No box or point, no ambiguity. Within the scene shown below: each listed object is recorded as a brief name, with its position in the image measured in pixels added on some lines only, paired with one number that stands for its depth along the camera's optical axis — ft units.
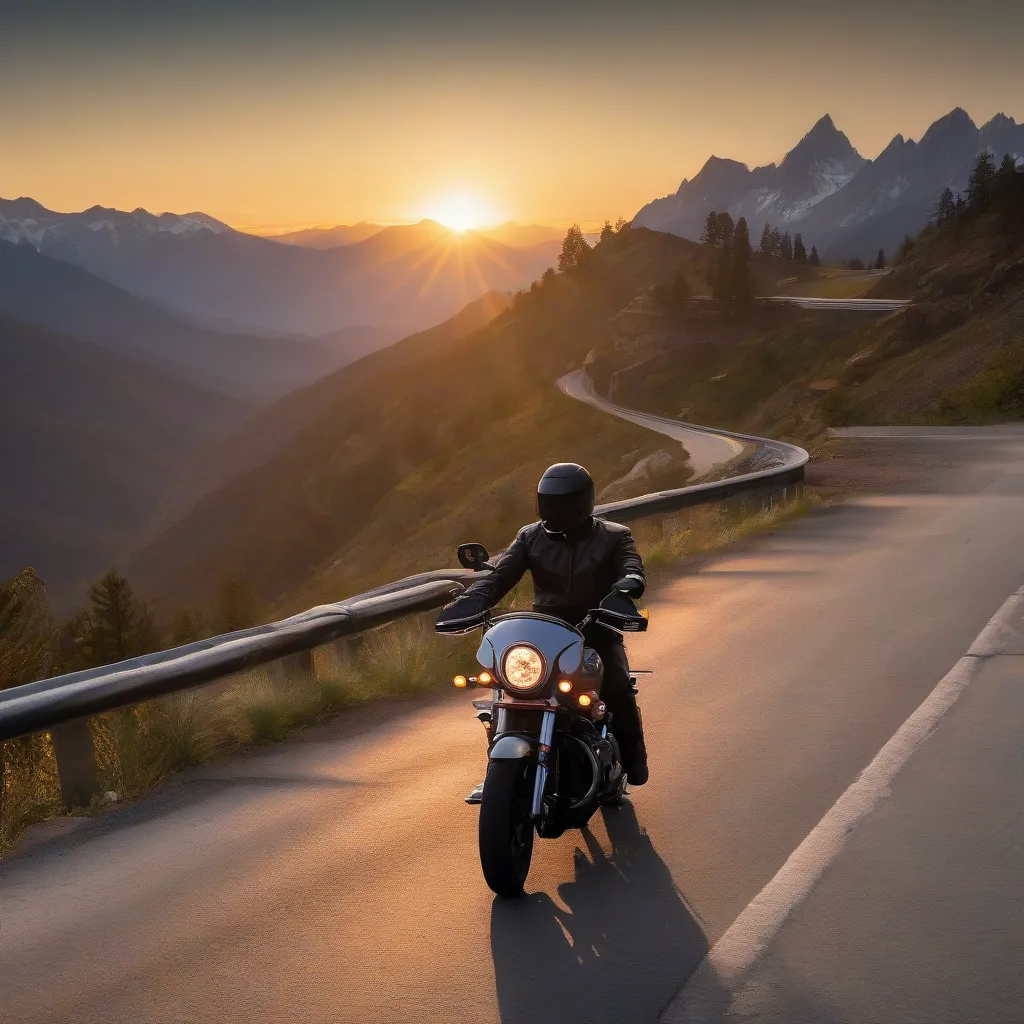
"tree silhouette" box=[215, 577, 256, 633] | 325.01
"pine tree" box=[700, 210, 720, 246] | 481.87
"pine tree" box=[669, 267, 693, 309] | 409.69
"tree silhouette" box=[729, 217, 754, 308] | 385.91
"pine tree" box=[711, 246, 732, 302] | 389.39
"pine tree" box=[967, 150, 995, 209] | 311.47
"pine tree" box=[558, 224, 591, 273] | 594.24
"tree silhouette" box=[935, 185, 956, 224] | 386.59
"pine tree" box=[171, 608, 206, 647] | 253.85
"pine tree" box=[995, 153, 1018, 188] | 307.58
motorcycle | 15.37
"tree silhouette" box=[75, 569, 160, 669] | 238.27
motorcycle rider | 17.56
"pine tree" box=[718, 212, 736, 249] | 458.09
